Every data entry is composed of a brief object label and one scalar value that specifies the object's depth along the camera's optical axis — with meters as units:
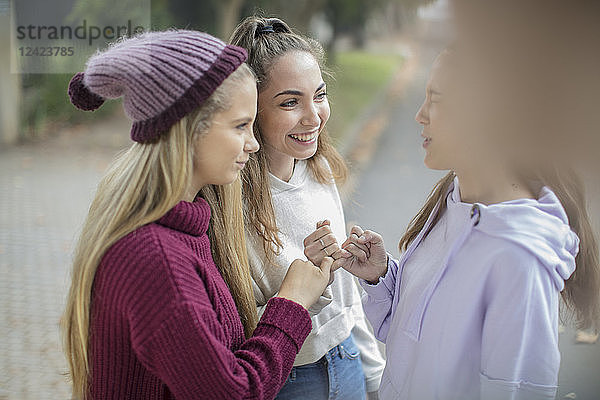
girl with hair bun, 1.69
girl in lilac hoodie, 1.13
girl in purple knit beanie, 1.22
